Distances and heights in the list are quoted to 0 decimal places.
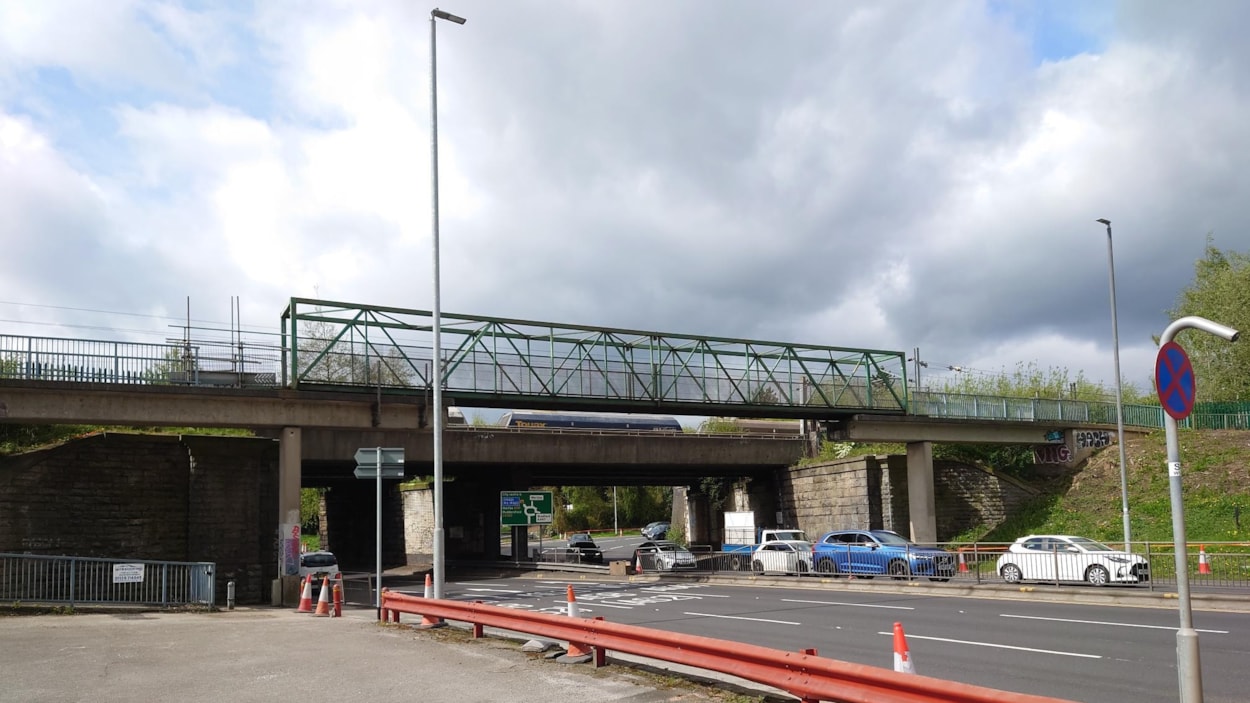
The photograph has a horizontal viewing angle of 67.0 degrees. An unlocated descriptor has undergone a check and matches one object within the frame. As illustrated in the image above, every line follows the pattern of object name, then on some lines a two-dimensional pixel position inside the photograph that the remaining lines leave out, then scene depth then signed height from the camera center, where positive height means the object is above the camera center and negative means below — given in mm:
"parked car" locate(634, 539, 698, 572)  37719 -4293
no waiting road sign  7598 +476
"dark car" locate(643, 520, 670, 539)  80875 -7043
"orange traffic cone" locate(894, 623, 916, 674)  9018 -2017
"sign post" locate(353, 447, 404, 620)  20409 -76
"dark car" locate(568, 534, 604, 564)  47838 -5156
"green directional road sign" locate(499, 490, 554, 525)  44844 -2539
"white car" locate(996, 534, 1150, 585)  24703 -3260
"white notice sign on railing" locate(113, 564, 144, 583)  22453 -2603
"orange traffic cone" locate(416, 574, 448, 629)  16562 -2912
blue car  28359 -3474
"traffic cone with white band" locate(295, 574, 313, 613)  23672 -3512
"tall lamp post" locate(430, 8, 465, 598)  19172 +2549
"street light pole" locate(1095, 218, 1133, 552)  33719 +3134
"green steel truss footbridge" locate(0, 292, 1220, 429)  29766 +2865
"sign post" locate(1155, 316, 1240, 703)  7281 +121
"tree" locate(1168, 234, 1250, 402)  55594 +6772
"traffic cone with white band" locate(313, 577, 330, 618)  21688 -3299
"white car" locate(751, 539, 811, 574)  32188 -3804
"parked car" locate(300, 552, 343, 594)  32375 -3743
